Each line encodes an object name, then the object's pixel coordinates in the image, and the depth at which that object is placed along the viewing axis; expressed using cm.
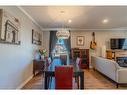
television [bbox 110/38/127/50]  492
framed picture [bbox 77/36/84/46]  509
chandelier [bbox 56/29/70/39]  282
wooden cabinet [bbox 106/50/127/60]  493
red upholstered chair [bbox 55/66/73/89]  175
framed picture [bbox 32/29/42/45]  353
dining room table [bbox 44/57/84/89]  191
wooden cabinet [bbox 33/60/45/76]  354
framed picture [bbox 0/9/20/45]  172
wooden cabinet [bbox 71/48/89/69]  490
